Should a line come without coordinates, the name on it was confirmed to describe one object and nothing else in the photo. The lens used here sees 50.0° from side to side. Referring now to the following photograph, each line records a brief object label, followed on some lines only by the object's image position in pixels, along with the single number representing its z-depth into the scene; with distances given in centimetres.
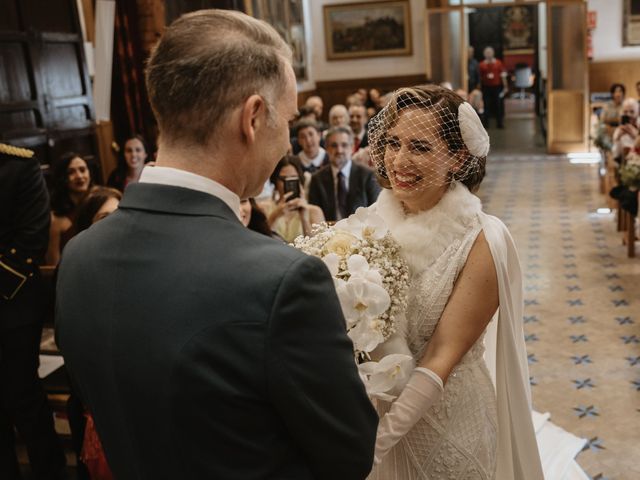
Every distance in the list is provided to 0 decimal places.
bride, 189
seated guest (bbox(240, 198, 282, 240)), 355
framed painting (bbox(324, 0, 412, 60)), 1411
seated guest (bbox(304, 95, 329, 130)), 990
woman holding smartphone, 453
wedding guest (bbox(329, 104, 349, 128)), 790
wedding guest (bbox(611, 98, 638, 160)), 751
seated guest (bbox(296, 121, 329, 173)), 647
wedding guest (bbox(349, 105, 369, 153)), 824
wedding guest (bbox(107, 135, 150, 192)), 606
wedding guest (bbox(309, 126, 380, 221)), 525
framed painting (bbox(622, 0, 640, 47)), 1276
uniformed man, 321
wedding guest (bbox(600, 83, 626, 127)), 979
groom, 101
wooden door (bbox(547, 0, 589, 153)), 1247
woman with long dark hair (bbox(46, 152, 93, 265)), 480
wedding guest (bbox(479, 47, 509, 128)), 1755
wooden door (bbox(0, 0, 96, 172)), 534
